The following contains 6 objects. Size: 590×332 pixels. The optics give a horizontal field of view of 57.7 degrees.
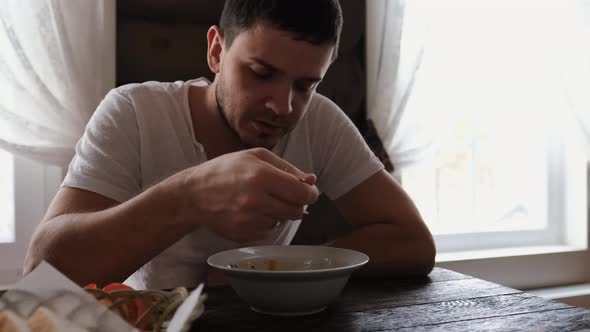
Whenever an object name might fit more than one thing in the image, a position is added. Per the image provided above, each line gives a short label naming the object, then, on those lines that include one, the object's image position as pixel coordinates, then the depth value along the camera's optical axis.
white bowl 0.78
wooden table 0.77
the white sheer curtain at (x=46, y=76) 1.62
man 0.89
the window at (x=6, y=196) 1.85
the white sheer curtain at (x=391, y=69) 2.07
